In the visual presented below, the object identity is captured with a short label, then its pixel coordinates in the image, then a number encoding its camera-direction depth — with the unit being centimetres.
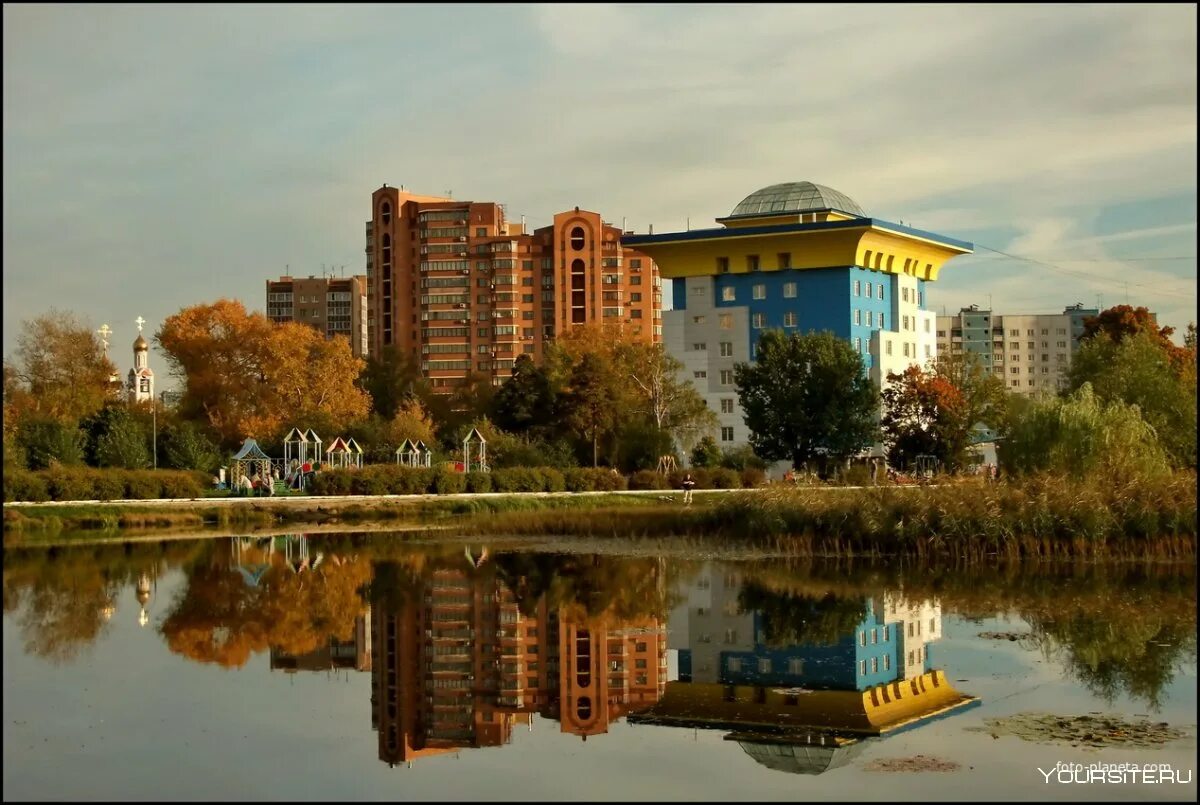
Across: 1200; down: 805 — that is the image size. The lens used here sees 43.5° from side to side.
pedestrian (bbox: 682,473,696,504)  5372
